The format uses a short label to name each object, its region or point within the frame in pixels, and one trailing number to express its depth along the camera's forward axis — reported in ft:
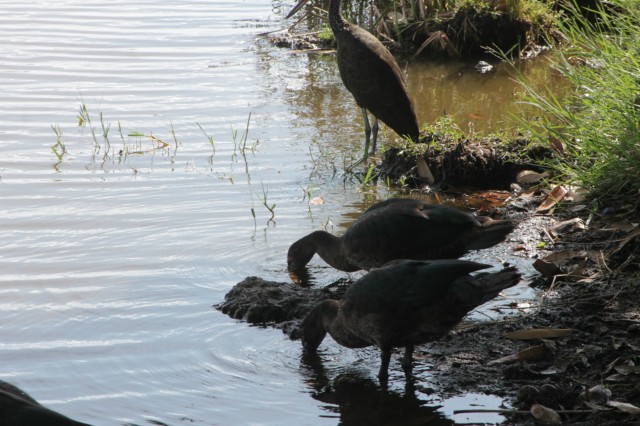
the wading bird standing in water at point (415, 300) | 29.91
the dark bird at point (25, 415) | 19.74
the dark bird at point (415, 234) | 35.45
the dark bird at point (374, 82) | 54.03
